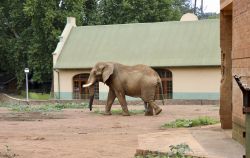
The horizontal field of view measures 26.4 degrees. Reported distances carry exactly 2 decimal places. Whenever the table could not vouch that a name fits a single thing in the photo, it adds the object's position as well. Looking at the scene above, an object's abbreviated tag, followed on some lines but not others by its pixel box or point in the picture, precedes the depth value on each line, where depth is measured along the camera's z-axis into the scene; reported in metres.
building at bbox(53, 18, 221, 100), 39.00
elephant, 24.41
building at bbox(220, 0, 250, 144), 9.85
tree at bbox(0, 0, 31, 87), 51.64
